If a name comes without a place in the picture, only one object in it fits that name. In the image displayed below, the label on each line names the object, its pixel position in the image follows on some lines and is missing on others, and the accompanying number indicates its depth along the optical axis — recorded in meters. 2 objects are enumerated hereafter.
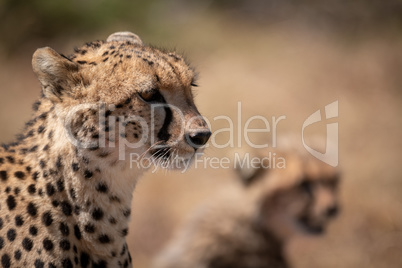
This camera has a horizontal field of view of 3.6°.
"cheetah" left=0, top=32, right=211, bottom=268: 7.06
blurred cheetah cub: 8.27
